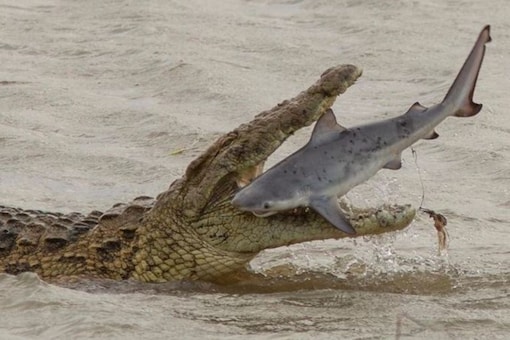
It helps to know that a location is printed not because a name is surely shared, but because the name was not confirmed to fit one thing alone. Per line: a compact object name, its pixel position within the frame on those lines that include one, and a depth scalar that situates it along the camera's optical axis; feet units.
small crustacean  42.22
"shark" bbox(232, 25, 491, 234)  37.50
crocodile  39.04
